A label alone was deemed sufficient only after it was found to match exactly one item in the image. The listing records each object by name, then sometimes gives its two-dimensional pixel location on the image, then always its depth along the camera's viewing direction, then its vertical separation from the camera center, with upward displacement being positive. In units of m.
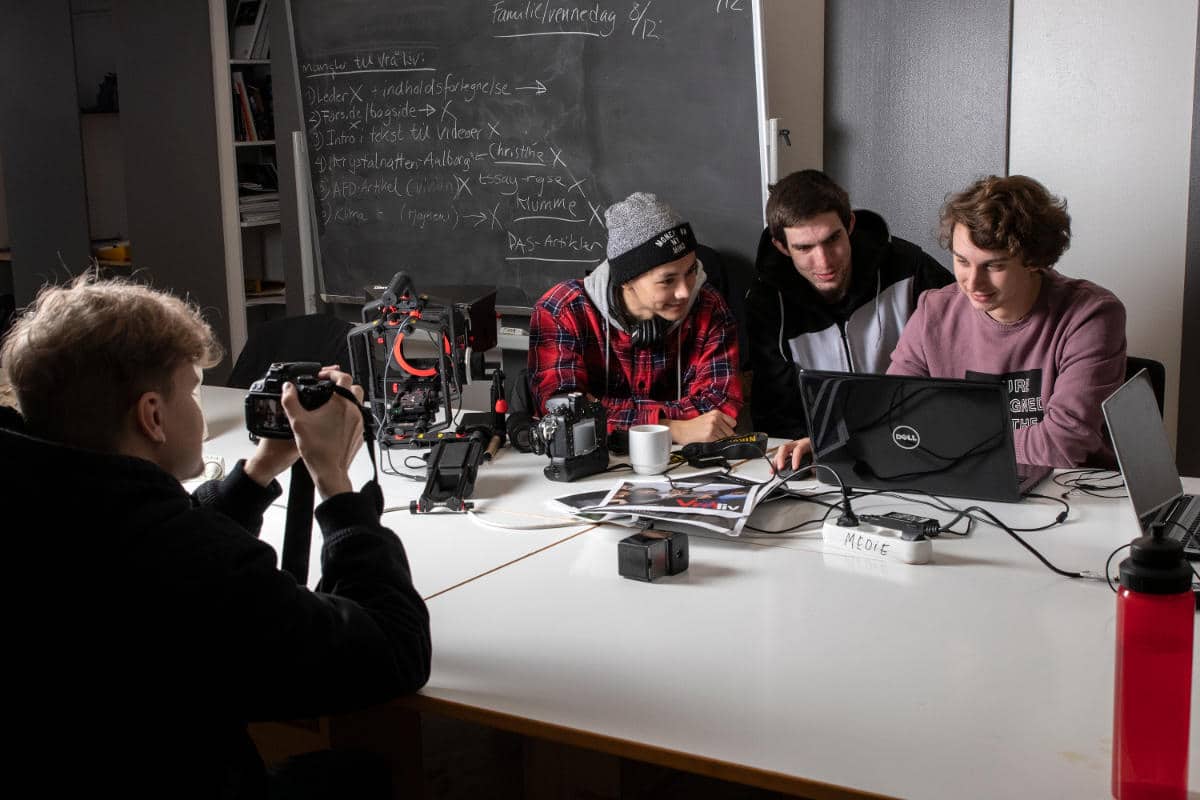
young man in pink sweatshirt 2.37 -0.23
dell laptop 1.99 -0.38
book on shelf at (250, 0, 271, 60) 4.93 +0.83
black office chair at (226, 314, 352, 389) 3.49 -0.33
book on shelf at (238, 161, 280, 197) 5.10 +0.26
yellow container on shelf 5.30 -0.07
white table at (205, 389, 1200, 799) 1.22 -0.55
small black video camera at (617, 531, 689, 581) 1.76 -0.50
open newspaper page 1.95 -0.49
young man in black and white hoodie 2.95 -0.18
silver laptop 1.73 -0.40
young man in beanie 2.86 -0.27
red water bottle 1.02 -0.41
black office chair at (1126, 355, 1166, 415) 2.53 -0.35
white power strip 1.80 -0.51
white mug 2.35 -0.45
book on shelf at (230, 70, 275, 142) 4.93 +0.56
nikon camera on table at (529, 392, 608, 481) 2.37 -0.43
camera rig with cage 2.44 -0.29
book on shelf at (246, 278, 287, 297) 5.22 -0.25
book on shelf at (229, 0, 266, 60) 4.96 +0.90
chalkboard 3.77 +0.35
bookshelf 4.87 +0.42
